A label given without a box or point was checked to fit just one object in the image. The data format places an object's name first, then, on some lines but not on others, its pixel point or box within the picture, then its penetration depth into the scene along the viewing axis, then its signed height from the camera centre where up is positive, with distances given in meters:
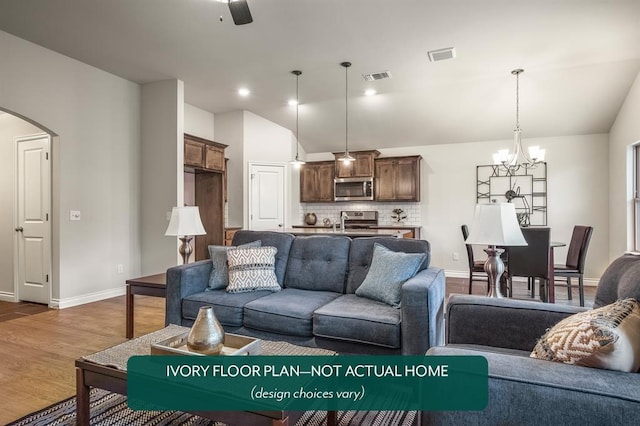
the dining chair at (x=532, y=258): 3.94 -0.52
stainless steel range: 7.13 -0.15
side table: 3.04 -0.66
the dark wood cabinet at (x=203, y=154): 5.38 +0.94
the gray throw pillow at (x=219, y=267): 3.05 -0.48
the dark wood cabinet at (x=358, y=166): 6.83 +0.90
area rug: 1.93 -1.14
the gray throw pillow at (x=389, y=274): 2.52 -0.46
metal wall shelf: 6.06 +0.39
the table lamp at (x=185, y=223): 3.35 -0.10
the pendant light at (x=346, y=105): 4.50 +1.78
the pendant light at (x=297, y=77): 4.71 +1.84
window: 4.79 +0.17
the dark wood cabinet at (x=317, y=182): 7.26 +0.62
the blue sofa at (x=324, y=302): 2.21 -0.66
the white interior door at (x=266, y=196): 6.59 +0.30
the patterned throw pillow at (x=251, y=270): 2.94 -0.49
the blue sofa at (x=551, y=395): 0.98 -0.52
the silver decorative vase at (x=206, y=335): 1.59 -0.56
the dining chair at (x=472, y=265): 4.71 -0.72
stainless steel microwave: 6.89 +0.45
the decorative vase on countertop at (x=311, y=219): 7.54 -0.15
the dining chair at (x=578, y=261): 4.18 -0.62
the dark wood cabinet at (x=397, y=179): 6.60 +0.62
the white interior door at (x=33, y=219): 4.50 -0.08
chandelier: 4.80 +0.82
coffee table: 1.43 -0.73
